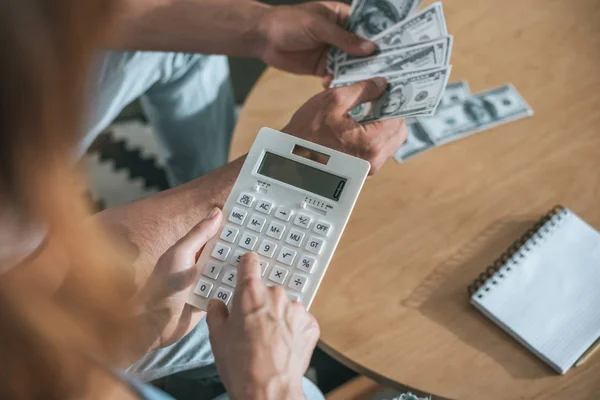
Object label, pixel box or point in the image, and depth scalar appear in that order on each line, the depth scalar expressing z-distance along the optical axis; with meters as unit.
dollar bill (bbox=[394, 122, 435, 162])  0.82
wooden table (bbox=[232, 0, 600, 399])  0.68
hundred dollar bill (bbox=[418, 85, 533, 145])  0.83
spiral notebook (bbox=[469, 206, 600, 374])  0.68
